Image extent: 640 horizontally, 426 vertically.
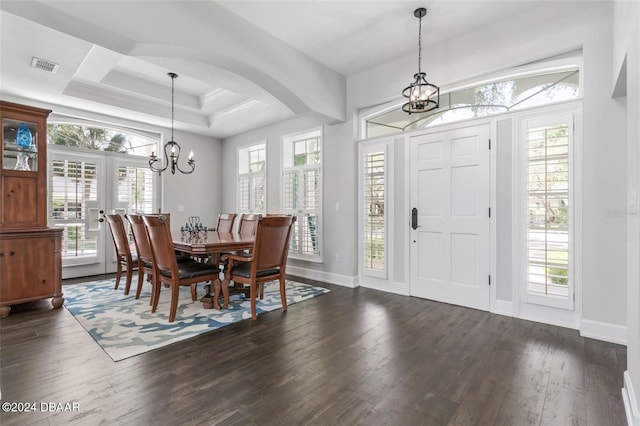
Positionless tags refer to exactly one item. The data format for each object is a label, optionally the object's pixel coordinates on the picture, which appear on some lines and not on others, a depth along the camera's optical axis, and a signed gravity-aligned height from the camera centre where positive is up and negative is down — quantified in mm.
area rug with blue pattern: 2639 -1087
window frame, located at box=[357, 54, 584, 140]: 2934 +1469
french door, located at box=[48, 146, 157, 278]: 4938 +217
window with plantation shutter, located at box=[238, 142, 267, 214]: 6223 +714
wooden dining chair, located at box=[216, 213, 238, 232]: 5324 -174
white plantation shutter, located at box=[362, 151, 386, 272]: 4391 +18
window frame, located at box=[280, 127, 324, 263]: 5062 +526
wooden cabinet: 3305 -49
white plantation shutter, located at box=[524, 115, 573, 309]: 2951 +11
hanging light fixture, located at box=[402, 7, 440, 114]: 2963 +1158
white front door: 3482 -50
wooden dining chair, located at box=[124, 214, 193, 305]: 3500 -419
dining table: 3209 -375
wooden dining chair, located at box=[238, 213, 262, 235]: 4688 -183
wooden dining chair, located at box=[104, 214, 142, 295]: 4043 -438
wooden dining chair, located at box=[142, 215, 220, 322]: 3064 -609
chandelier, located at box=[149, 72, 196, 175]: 4492 +913
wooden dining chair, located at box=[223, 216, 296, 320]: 3209 -499
